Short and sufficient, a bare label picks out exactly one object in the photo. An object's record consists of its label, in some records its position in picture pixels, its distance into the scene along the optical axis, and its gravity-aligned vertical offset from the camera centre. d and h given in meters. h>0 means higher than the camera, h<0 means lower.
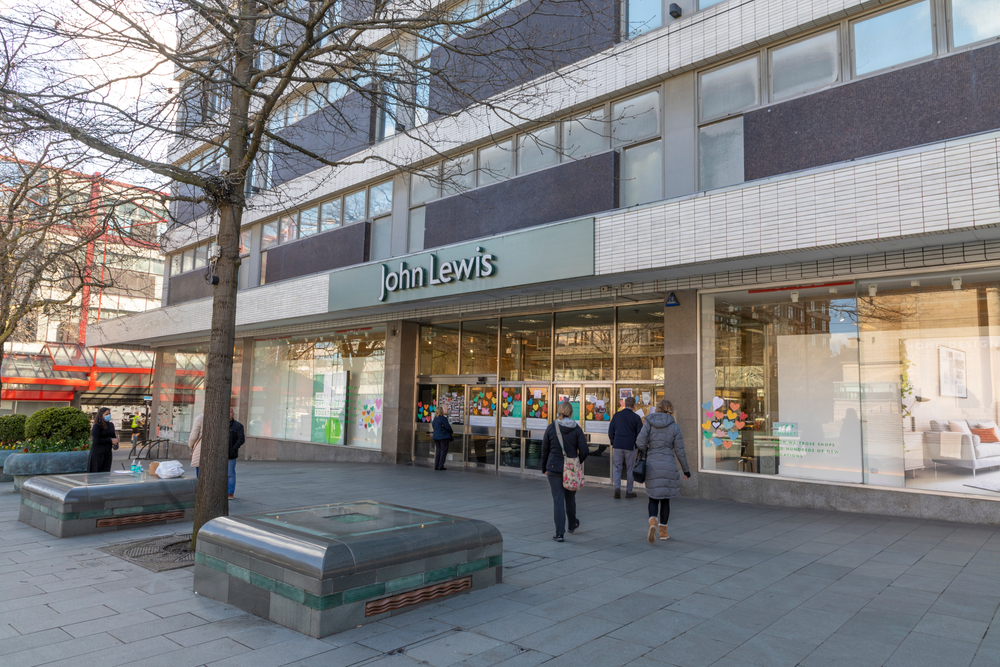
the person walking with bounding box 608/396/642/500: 10.51 -0.64
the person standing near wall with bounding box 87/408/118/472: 11.49 -1.11
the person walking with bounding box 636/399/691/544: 7.43 -0.77
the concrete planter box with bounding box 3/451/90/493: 12.09 -1.59
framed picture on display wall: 8.84 +0.36
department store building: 8.53 +2.15
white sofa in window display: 8.41 -0.63
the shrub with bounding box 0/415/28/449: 14.34 -1.15
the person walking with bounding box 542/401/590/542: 7.60 -0.77
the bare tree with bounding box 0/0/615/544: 6.30 +3.17
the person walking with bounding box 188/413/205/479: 10.22 -0.94
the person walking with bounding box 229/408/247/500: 10.49 -0.93
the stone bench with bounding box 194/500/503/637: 4.54 -1.37
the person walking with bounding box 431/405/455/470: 15.60 -1.16
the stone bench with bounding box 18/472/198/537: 7.99 -1.57
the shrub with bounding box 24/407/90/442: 12.79 -0.89
